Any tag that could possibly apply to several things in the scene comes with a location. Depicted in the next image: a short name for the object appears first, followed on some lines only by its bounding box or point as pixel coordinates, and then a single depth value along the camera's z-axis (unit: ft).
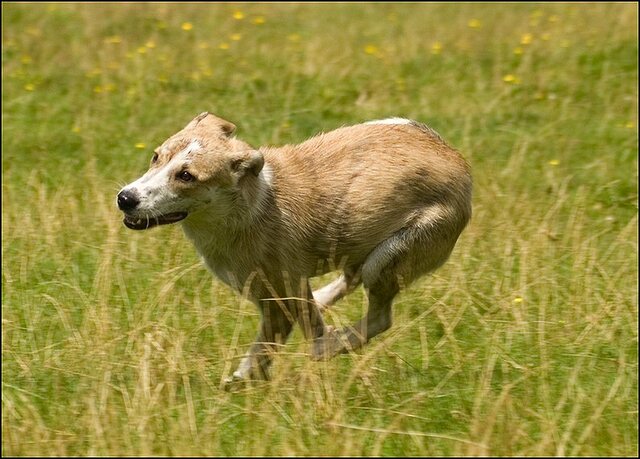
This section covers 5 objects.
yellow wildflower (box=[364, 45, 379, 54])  45.32
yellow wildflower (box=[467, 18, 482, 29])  48.93
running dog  21.63
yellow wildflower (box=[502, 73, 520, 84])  42.01
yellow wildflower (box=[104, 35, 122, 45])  46.03
